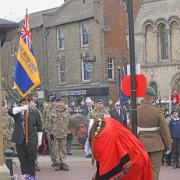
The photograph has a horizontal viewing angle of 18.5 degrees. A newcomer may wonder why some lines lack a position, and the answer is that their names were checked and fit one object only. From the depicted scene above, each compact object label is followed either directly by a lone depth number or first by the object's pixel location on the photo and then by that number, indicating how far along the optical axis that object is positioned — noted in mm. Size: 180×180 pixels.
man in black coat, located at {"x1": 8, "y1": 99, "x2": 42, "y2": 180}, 11570
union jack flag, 13659
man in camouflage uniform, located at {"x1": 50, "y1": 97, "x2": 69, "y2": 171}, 14328
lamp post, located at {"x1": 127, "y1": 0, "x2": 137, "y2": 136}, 9766
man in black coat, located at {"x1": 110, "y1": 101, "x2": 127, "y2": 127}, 17523
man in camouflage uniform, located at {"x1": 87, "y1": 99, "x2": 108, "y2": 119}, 14765
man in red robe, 5531
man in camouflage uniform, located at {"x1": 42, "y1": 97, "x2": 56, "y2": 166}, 14453
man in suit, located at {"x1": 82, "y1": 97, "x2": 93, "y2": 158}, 17875
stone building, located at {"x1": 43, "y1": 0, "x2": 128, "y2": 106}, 40969
